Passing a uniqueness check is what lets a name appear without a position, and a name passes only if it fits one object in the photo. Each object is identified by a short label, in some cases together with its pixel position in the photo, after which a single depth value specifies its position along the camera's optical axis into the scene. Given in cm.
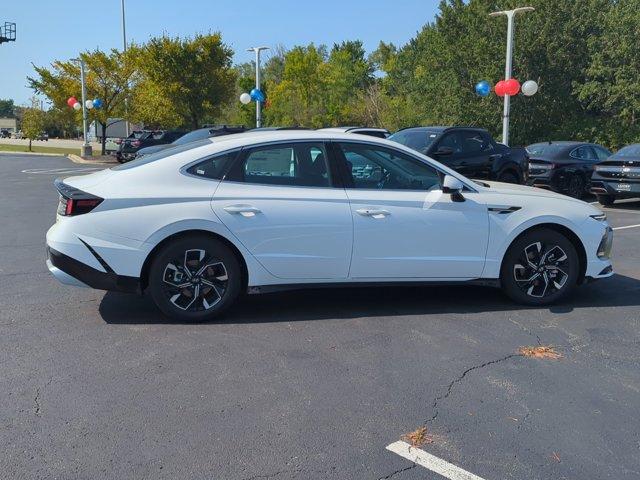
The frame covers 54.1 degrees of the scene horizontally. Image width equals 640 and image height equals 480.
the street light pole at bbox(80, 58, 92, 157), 3422
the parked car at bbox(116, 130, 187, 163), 2864
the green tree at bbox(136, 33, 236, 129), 3462
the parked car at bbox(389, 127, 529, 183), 1197
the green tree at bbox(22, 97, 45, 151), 4803
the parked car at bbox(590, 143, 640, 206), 1309
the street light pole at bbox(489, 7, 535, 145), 2044
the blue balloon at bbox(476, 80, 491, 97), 2421
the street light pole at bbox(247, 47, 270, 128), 2805
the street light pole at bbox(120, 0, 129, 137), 3741
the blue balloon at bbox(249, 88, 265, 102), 2695
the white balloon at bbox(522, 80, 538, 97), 2044
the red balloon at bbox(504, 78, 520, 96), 2027
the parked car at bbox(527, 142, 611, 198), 1462
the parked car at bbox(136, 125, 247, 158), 1590
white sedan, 505
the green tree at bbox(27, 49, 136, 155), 3678
